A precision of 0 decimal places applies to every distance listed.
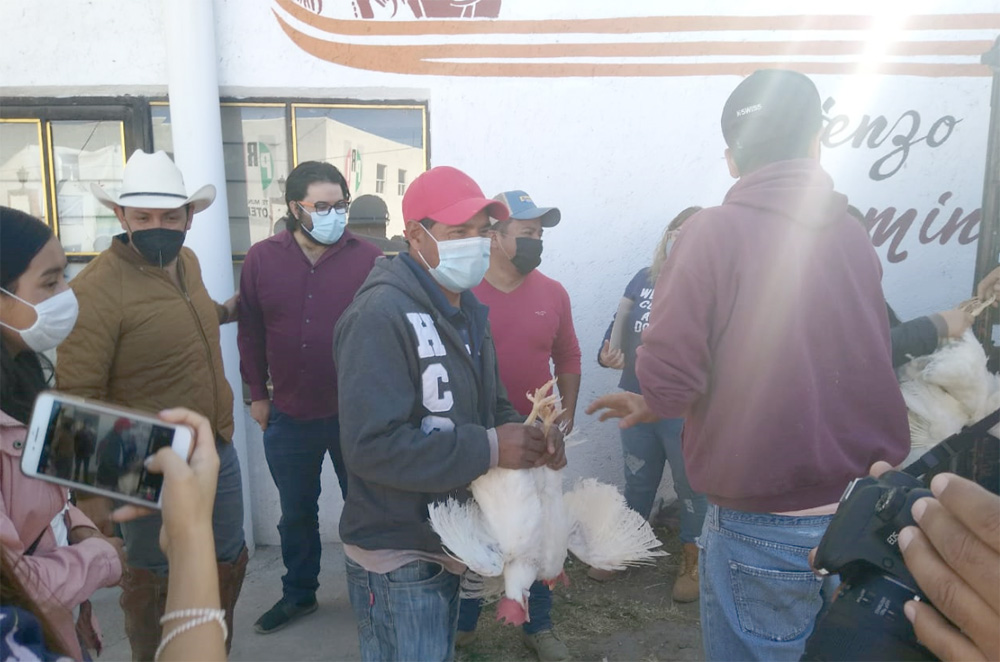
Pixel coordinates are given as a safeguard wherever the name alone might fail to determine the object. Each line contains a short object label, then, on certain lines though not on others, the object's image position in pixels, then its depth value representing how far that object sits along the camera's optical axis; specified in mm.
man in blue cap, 3217
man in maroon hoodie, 1749
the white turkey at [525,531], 1797
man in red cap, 1744
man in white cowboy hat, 2510
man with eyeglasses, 3381
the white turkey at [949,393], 2777
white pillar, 3656
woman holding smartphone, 1443
